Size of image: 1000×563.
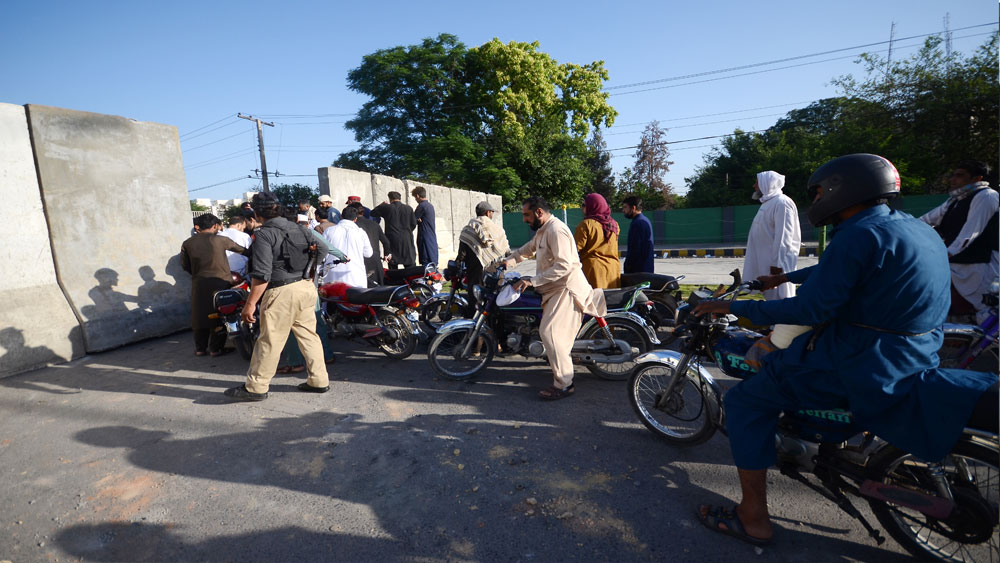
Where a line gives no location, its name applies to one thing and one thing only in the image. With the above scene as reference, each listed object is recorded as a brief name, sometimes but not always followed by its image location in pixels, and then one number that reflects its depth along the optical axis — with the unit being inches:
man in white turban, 195.5
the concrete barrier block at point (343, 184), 353.1
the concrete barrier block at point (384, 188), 429.2
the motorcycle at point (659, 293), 241.8
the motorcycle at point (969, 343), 148.2
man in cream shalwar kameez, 170.6
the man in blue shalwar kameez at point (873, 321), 77.4
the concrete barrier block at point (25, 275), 226.1
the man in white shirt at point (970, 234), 178.2
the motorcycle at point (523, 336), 187.5
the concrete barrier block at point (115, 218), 246.2
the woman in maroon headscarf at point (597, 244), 230.5
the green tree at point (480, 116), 1096.2
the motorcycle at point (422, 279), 277.1
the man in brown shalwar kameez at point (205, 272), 242.1
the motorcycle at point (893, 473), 80.9
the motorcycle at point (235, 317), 218.8
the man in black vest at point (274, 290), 170.4
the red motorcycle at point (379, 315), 222.2
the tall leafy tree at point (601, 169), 1627.1
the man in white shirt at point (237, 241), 265.3
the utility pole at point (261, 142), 1138.0
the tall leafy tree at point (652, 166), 1660.9
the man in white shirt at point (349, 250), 235.9
